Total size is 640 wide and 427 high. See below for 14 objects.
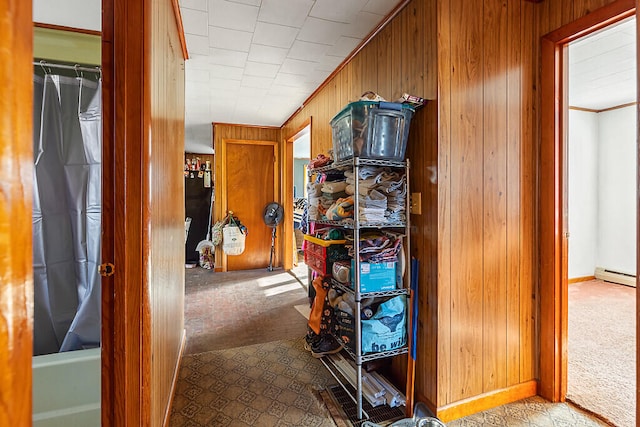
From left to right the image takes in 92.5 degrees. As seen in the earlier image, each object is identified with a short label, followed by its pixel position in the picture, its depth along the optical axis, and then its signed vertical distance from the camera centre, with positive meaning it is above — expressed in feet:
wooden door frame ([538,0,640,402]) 6.26 -0.04
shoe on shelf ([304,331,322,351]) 7.73 -3.29
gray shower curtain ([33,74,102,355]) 5.98 +0.01
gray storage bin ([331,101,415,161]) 5.61 +1.57
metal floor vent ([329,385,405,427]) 5.70 -3.86
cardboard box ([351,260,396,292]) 5.81 -1.24
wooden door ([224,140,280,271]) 17.57 +1.31
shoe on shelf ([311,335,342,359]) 7.53 -3.34
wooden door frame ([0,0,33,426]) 1.13 +0.00
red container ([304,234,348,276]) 6.76 -0.91
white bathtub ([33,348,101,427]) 5.08 -2.99
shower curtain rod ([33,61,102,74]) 5.95 +2.92
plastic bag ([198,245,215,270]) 18.81 -2.67
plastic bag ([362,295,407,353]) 5.78 -2.22
